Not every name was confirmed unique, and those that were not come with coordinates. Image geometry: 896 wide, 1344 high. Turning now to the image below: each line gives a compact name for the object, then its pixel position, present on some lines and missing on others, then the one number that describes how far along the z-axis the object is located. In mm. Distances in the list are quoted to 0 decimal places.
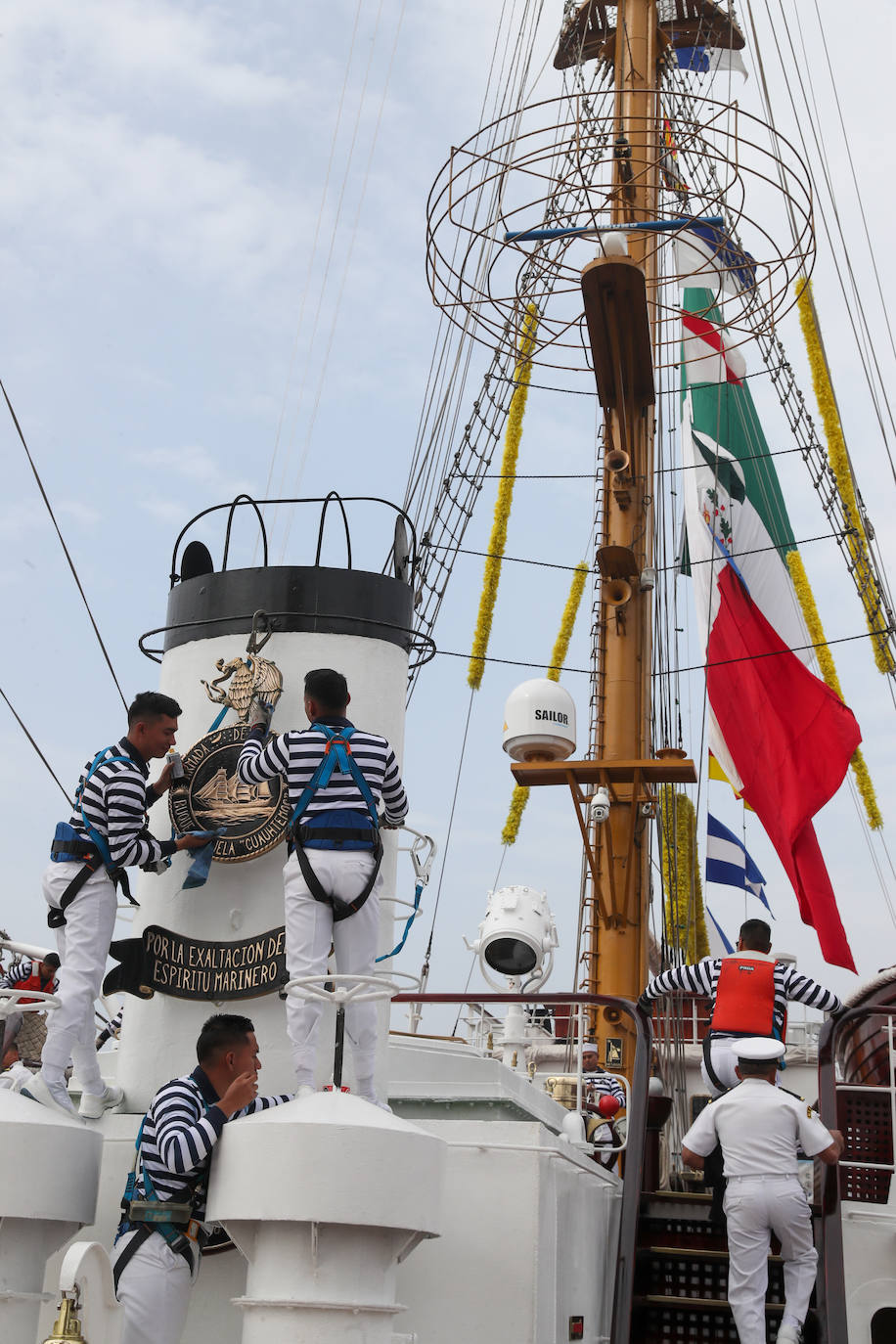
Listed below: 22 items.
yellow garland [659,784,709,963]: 16688
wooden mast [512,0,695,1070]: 12555
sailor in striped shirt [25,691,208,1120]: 5055
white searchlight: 10297
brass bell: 3811
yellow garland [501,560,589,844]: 18878
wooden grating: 6543
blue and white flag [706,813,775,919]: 16219
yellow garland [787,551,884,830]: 16094
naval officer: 5082
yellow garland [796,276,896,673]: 15047
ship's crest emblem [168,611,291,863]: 5590
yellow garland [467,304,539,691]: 16594
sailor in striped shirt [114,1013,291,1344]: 4133
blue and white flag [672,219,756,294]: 15651
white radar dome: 12422
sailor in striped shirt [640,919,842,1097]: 5980
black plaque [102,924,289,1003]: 5391
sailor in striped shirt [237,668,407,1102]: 4934
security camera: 12289
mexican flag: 14141
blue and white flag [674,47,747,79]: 19062
